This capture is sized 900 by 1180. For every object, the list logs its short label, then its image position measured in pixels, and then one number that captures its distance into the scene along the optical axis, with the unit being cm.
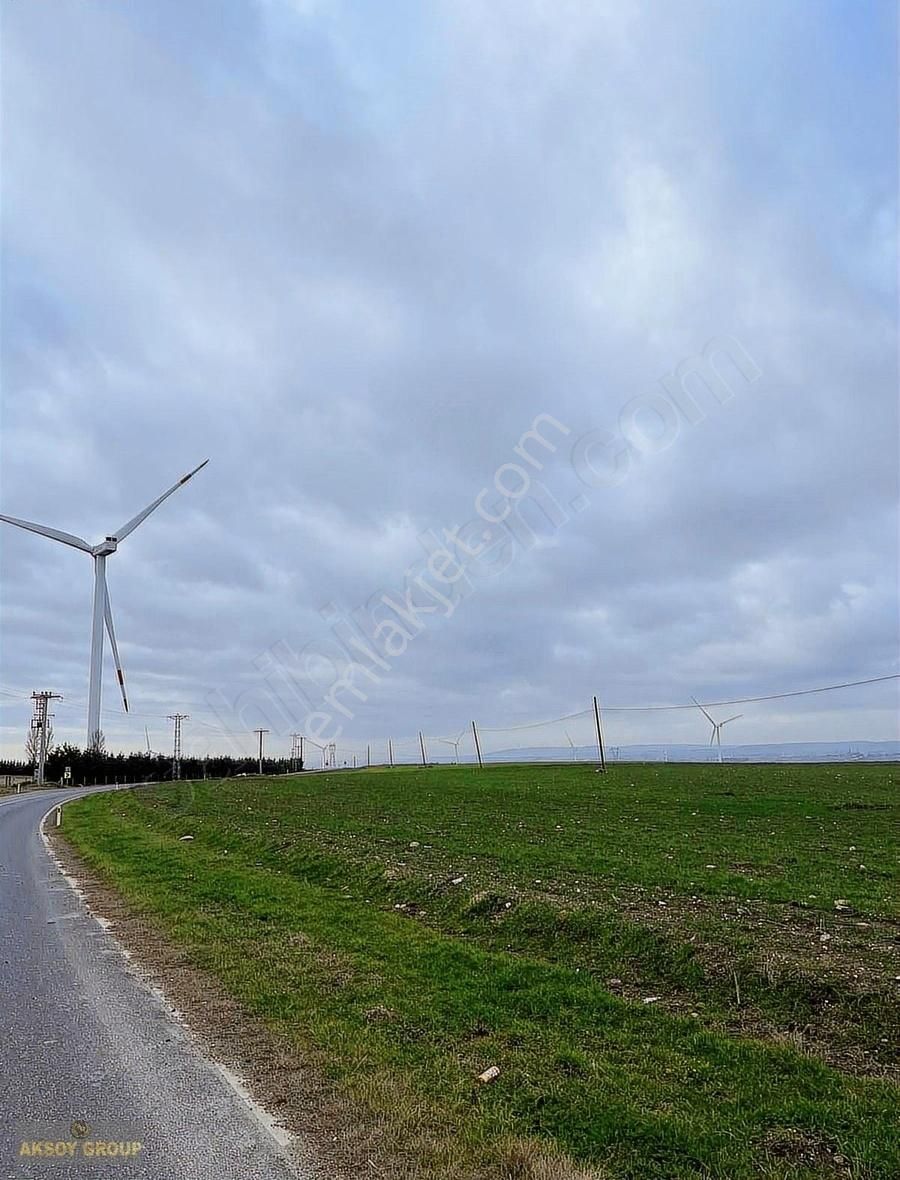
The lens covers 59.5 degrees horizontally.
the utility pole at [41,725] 9969
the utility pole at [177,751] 11114
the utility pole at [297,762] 17290
